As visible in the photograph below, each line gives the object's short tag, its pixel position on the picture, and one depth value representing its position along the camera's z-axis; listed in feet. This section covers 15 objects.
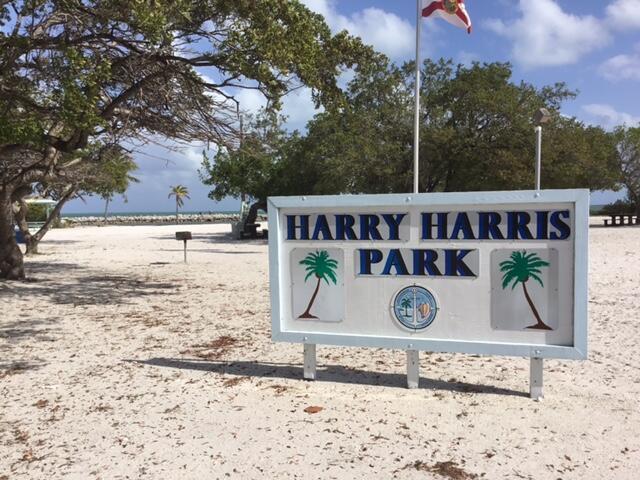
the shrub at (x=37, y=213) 167.02
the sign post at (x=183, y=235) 54.57
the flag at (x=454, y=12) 38.17
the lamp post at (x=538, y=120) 41.34
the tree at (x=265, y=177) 95.91
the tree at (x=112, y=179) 62.28
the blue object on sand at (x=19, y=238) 90.94
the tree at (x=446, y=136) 81.87
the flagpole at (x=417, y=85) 41.32
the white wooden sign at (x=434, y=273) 14.39
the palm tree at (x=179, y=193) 316.40
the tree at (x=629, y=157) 141.69
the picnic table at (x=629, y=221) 128.26
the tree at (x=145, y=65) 25.41
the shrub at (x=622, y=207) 159.63
